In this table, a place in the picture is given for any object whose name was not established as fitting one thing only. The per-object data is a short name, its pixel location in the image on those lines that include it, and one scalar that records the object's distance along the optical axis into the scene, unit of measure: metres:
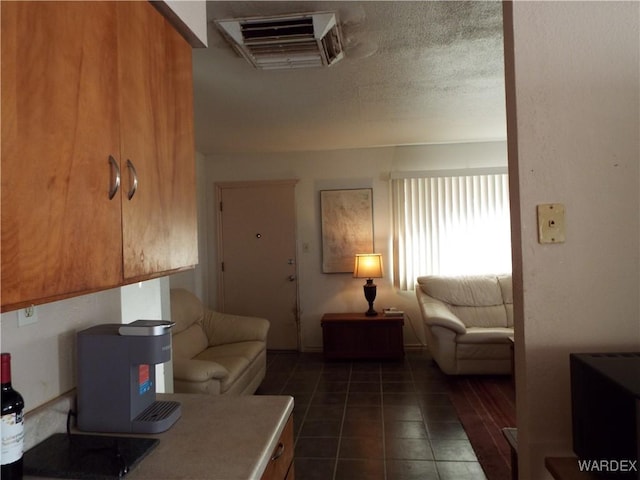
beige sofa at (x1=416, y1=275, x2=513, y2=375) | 3.86
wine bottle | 0.92
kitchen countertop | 0.97
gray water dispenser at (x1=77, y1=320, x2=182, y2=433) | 1.19
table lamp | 4.58
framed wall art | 4.90
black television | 0.90
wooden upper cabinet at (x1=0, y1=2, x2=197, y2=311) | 0.73
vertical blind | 4.73
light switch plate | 1.24
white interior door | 4.98
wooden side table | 4.42
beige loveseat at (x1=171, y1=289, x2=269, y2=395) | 2.79
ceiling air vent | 1.97
